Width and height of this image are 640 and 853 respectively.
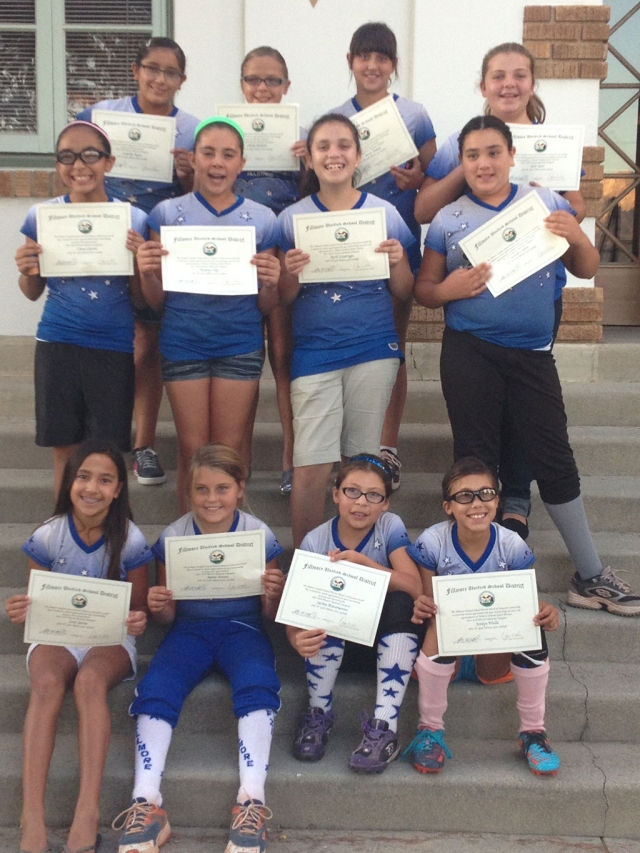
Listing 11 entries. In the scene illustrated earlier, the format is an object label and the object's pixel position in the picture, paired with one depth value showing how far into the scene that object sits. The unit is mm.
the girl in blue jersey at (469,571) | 2850
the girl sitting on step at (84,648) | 2623
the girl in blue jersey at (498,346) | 3207
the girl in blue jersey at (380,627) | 2848
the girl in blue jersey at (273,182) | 3715
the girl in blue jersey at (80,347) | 3355
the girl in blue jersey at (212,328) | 3328
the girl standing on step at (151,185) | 3684
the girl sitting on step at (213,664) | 2652
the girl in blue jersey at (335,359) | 3330
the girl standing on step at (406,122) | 3615
